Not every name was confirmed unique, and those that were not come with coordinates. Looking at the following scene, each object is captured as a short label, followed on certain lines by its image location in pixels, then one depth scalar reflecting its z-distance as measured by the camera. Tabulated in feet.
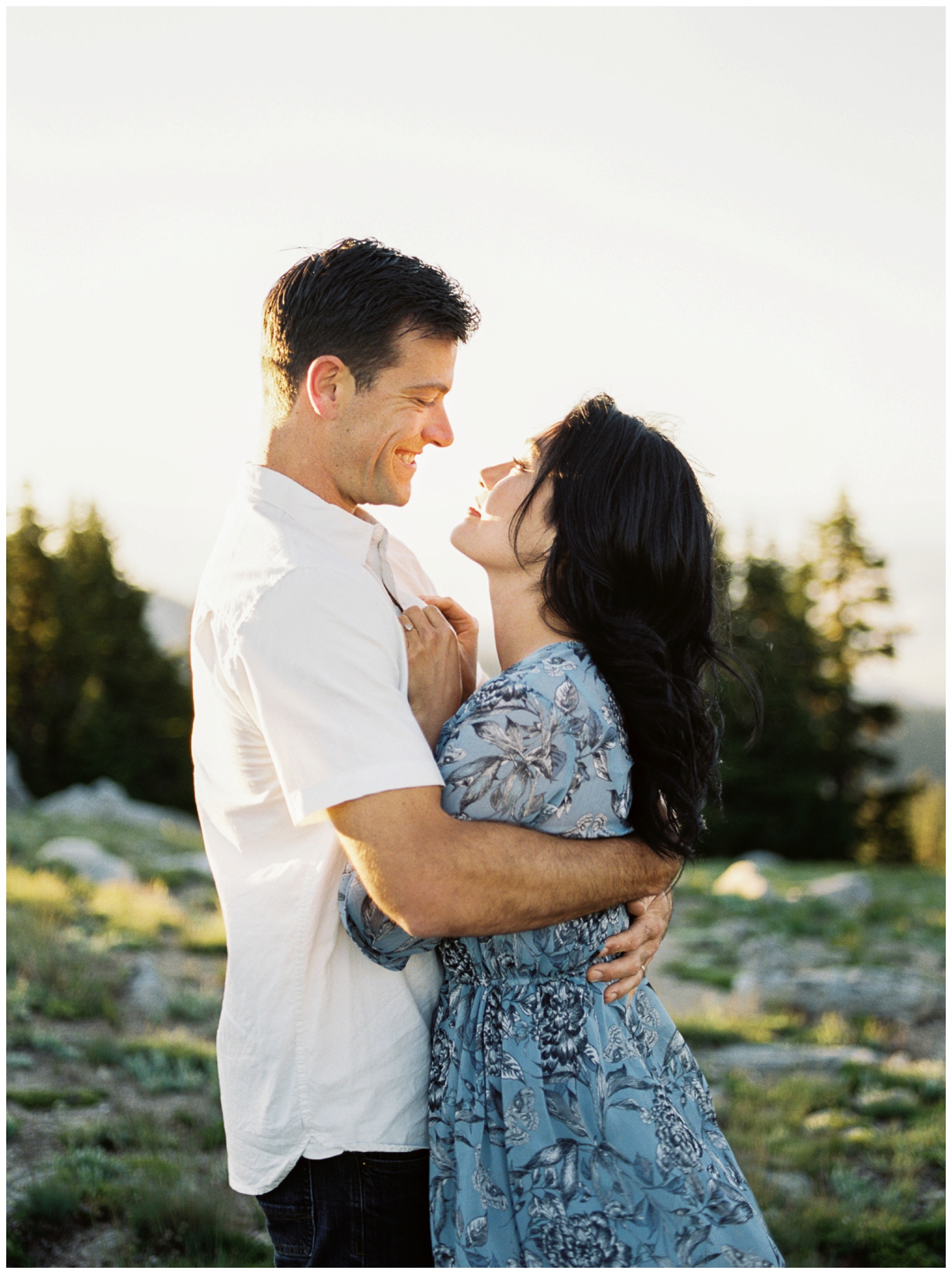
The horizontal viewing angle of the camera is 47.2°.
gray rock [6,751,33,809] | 67.72
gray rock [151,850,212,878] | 39.04
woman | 6.89
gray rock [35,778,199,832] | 59.82
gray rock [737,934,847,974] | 32.32
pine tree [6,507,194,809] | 93.97
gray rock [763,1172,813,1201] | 16.24
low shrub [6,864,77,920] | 28.14
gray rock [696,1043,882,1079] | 22.18
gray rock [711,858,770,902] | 47.32
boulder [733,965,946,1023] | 27.07
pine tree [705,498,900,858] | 98.53
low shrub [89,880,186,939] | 28.40
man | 6.48
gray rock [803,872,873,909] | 44.04
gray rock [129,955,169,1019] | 22.40
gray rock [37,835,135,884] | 35.47
